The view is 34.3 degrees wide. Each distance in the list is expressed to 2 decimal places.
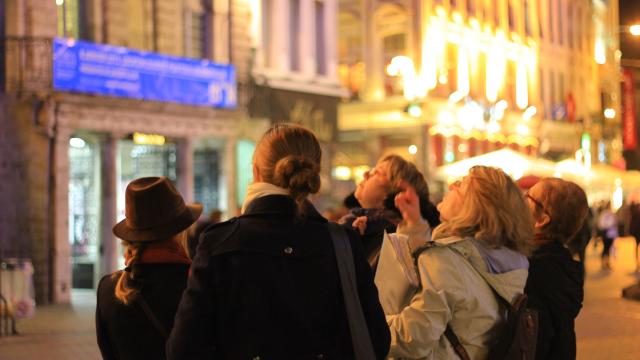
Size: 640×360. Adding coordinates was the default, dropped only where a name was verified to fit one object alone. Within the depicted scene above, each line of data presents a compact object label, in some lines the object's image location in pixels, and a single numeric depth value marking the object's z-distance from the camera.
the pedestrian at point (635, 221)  24.34
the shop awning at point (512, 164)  27.94
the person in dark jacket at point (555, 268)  5.01
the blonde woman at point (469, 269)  4.20
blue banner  18.66
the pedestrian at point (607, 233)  27.39
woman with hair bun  3.47
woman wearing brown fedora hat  4.17
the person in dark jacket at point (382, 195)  5.35
